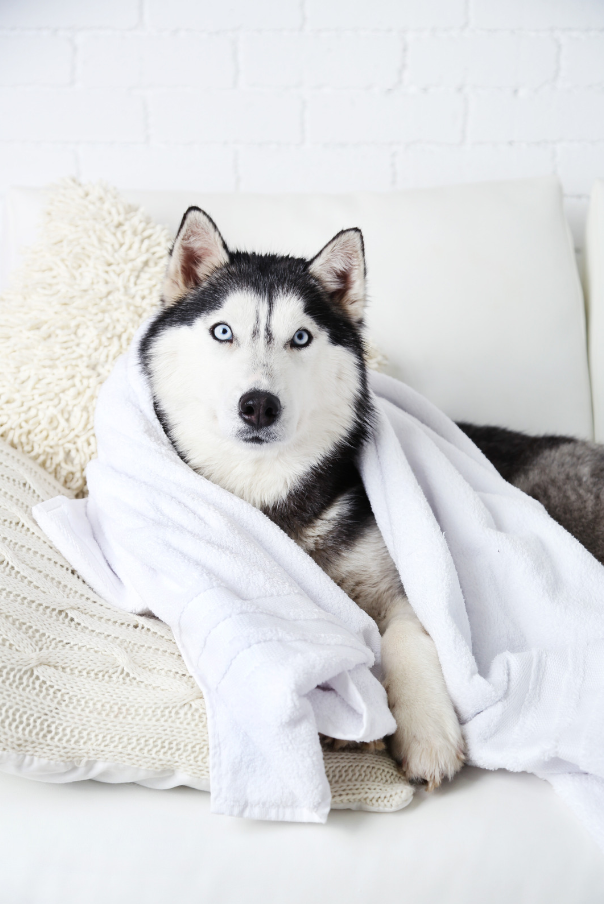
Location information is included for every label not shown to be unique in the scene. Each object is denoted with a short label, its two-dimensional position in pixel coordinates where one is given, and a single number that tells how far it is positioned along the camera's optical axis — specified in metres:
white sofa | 0.85
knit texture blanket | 0.90
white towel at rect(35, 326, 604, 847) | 0.89
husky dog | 1.19
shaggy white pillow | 1.55
